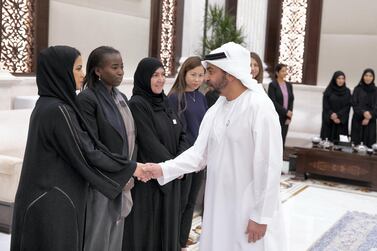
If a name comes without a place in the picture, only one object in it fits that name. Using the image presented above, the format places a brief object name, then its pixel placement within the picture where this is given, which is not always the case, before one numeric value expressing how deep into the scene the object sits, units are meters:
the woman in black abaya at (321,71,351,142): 7.32
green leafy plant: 8.08
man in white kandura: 2.29
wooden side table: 6.34
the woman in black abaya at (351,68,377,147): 7.22
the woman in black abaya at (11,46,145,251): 2.13
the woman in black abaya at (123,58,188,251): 2.94
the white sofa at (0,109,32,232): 3.83
